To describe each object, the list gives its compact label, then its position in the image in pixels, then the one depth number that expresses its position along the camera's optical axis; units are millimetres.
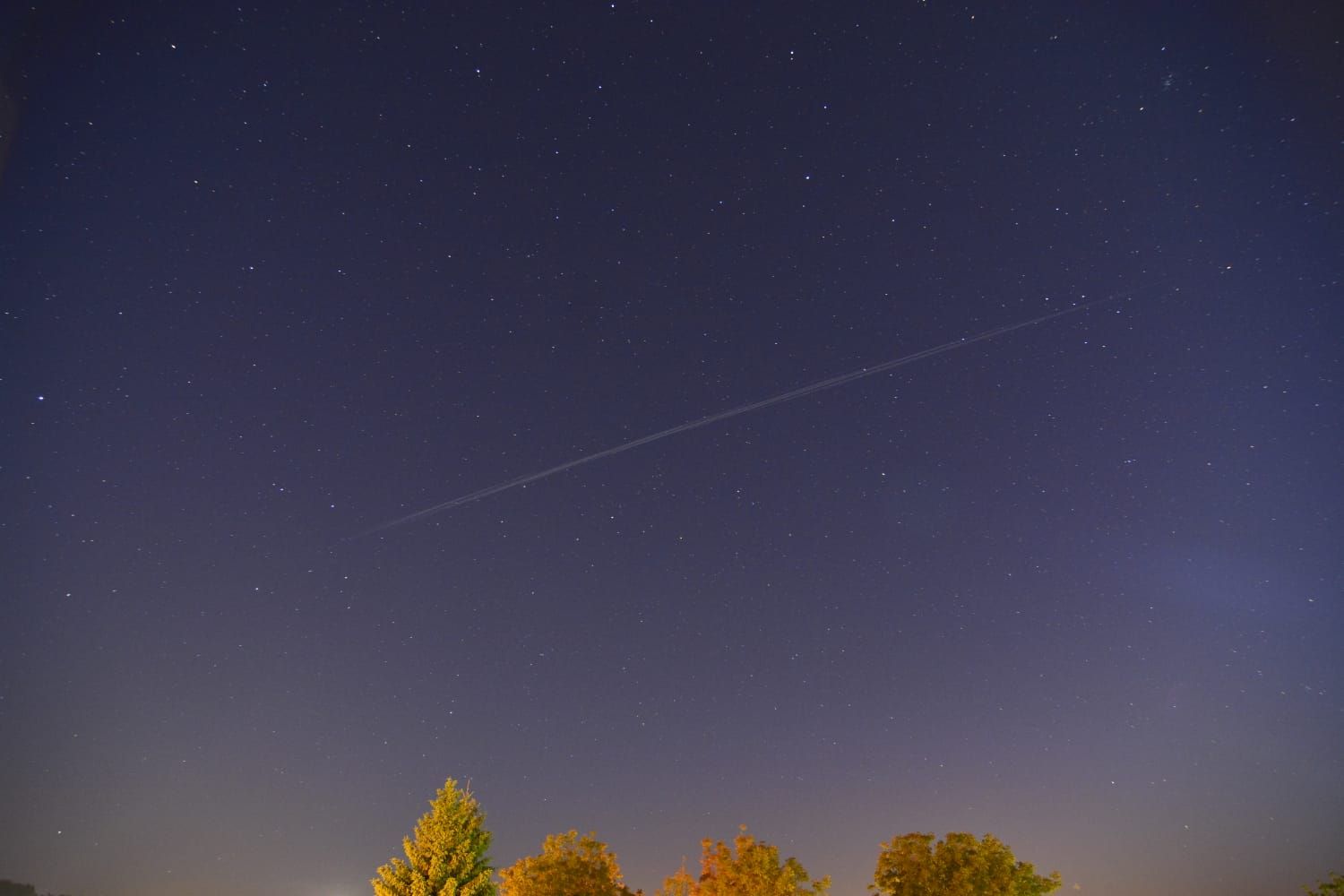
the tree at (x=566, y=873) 25188
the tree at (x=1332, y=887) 36094
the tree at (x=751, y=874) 26812
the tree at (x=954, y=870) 29562
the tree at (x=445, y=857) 22281
